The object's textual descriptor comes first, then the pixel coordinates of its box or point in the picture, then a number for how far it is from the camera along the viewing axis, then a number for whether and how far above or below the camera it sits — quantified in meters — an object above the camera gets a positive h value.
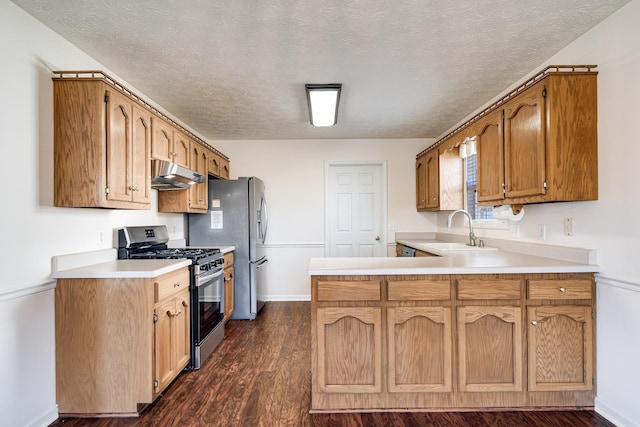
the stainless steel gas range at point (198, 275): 2.68 -0.54
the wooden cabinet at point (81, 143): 2.06 +0.45
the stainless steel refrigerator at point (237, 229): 3.94 -0.18
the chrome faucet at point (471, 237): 3.45 -0.27
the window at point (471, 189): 3.70 +0.25
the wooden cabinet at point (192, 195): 3.33 +0.19
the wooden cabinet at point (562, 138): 2.02 +0.45
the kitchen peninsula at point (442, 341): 2.04 -0.80
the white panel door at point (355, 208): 4.87 +0.06
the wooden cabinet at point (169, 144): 2.72 +0.62
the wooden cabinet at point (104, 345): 2.05 -0.81
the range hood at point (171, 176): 2.68 +0.32
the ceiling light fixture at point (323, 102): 2.83 +1.02
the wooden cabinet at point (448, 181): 3.85 +0.35
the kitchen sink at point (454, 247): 3.20 -0.37
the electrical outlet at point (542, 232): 2.49 -0.16
